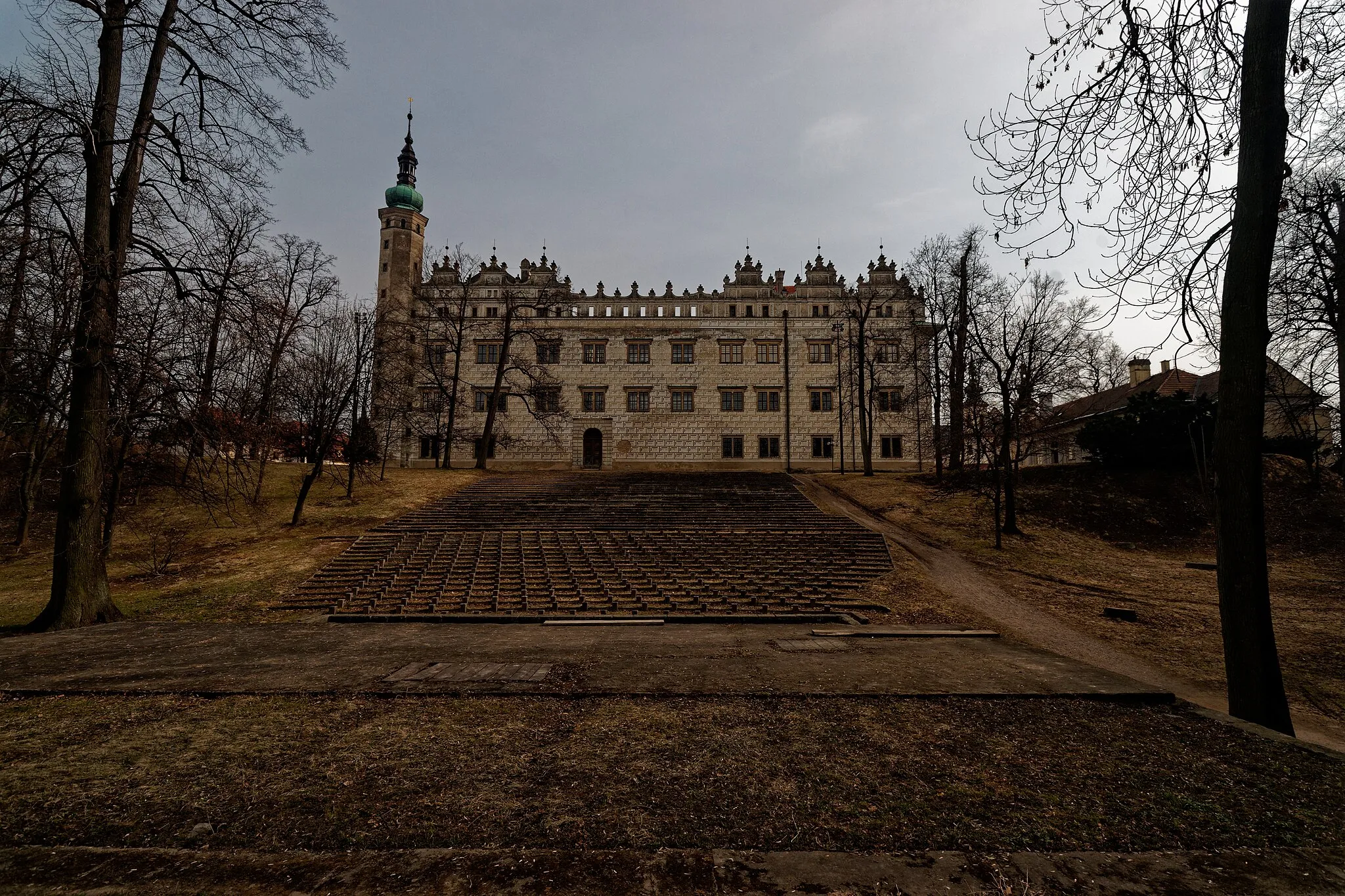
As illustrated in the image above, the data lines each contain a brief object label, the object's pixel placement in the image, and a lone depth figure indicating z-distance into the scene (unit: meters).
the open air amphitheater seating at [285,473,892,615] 14.06
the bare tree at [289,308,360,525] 23.91
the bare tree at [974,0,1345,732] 5.93
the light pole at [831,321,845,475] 40.28
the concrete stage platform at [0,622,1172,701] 6.32
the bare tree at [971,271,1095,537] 22.31
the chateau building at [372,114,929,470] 44.56
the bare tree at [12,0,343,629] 9.42
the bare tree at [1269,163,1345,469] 11.82
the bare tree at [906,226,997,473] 29.91
